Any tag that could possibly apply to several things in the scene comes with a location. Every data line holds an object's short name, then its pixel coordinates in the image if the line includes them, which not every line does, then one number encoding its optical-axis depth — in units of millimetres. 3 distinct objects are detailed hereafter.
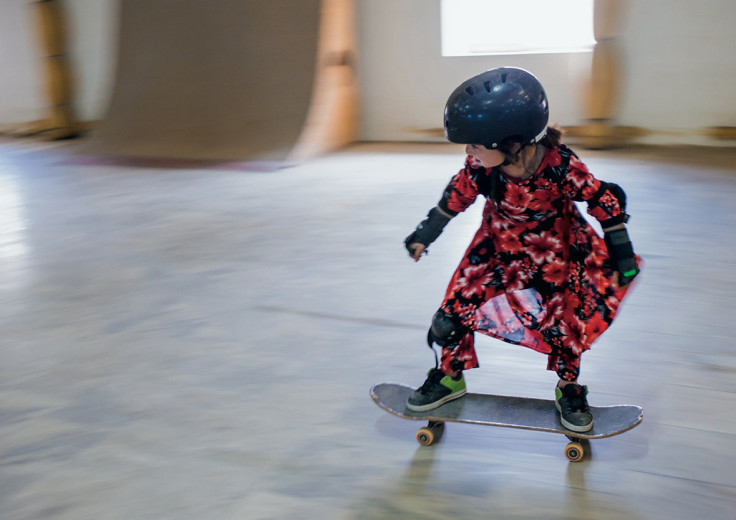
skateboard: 1654
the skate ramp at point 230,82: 5852
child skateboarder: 1560
